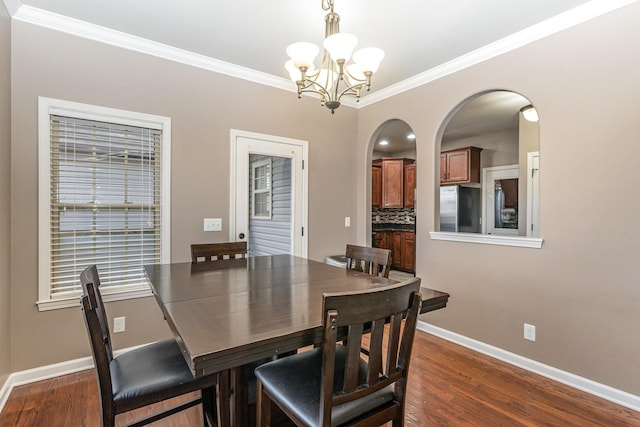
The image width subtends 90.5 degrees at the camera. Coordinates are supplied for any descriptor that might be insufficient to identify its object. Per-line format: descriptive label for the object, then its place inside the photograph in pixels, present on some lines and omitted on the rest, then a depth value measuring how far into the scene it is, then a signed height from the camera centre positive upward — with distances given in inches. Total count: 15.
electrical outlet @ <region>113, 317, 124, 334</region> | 103.5 -36.9
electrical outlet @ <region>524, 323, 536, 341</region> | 99.2 -36.9
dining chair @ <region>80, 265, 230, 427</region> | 49.1 -28.0
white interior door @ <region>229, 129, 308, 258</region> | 126.5 +14.4
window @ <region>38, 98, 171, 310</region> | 93.6 +4.5
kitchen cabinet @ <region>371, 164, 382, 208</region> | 262.8 +23.8
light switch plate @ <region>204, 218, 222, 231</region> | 120.3 -4.4
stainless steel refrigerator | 231.3 +4.8
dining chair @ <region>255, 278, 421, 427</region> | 40.9 -25.0
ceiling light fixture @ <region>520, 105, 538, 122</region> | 154.6 +50.2
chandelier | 70.0 +36.0
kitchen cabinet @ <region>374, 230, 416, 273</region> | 243.0 -25.1
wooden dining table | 38.9 -15.7
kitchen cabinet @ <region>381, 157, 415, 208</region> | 255.4 +26.8
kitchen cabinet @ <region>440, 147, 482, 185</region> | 223.2 +35.5
